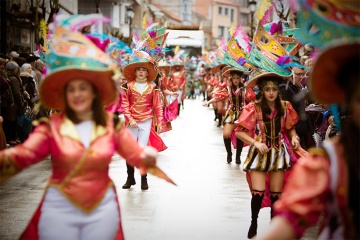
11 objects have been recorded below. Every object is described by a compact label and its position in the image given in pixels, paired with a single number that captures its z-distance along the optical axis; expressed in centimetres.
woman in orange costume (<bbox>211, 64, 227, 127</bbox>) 1928
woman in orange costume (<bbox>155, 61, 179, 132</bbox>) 1505
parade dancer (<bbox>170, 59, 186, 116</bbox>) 2988
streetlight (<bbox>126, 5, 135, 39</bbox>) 3583
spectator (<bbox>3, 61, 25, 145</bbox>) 1411
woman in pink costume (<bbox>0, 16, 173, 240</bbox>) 430
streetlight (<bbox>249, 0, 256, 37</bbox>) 3209
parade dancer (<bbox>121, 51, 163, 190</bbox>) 1022
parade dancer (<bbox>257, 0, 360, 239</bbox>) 325
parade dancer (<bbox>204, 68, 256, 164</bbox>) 1366
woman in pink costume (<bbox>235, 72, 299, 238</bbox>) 720
